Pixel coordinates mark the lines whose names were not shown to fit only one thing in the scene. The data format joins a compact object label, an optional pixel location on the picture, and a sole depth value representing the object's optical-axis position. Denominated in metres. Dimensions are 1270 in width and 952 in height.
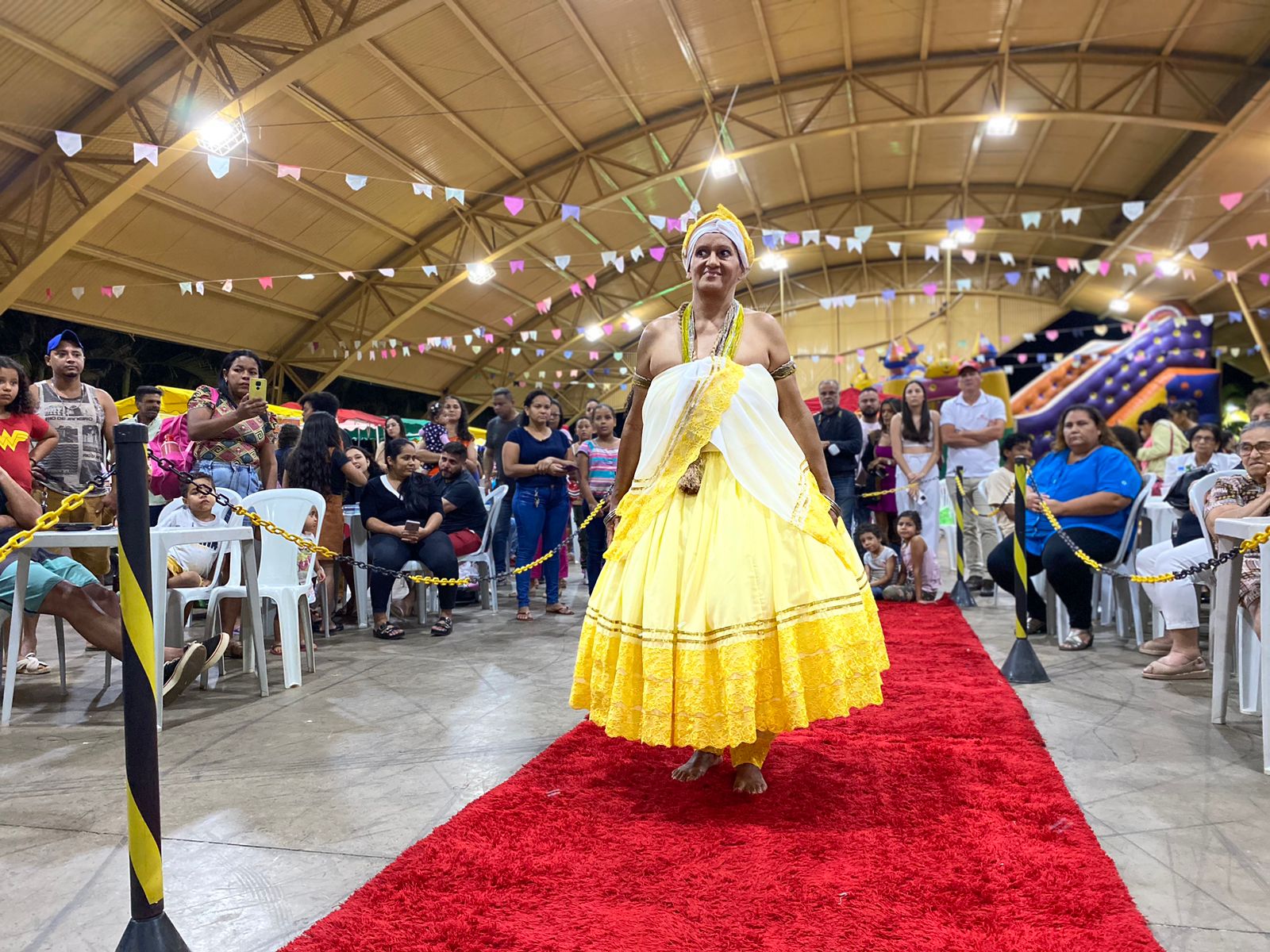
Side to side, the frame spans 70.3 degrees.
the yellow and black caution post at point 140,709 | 1.57
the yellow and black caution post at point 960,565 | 6.24
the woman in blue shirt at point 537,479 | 5.89
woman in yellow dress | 2.33
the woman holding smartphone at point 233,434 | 4.24
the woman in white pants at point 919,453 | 6.54
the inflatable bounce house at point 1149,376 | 15.30
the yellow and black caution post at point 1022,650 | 3.94
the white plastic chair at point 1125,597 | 4.64
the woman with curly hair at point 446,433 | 6.28
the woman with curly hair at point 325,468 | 5.36
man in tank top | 4.22
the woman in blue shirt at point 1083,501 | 4.57
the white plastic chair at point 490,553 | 6.30
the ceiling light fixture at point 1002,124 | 11.47
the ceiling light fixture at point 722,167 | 12.61
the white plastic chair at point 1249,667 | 3.25
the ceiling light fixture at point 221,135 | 9.27
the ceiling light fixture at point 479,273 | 13.65
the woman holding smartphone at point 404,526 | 5.52
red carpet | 1.73
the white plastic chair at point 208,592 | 3.98
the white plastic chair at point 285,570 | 4.11
